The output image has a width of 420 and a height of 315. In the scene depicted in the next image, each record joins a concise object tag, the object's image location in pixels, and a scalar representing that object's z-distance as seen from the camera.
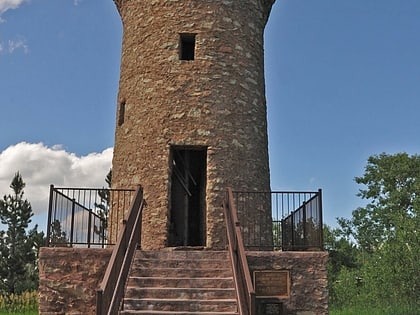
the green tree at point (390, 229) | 20.44
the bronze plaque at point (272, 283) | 9.45
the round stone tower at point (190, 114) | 11.90
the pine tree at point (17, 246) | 31.30
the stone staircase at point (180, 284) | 8.38
